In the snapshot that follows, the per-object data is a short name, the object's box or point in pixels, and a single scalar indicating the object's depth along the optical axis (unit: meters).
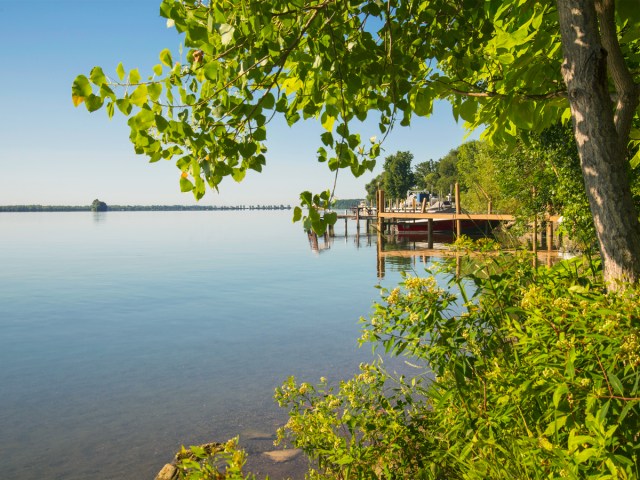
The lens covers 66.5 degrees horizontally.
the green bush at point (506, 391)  2.28
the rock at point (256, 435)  8.24
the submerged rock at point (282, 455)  7.31
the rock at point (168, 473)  6.84
